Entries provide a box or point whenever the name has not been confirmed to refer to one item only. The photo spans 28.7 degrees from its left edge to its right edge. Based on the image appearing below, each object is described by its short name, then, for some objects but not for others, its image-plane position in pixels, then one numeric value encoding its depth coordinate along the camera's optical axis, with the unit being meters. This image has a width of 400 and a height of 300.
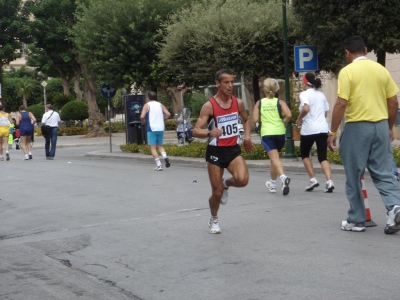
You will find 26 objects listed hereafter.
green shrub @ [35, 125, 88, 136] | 50.09
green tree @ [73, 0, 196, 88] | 29.17
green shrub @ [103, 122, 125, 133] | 51.16
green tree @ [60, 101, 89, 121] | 52.16
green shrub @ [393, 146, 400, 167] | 15.10
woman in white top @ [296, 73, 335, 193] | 11.70
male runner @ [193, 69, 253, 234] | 8.21
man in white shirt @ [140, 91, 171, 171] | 17.86
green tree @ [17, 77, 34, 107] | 93.58
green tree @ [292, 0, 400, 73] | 17.41
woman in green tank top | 11.70
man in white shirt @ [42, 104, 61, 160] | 23.52
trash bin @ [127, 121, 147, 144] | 25.80
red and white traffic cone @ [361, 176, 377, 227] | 8.35
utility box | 25.81
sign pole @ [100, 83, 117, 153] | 25.83
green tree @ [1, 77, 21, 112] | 88.75
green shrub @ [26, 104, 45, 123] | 66.06
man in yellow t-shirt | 7.73
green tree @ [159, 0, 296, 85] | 21.97
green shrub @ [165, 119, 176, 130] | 54.75
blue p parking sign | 17.48
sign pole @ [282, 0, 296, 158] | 18.31
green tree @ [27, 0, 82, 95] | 41.78
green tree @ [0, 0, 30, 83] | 45.94
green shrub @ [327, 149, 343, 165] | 16.22
